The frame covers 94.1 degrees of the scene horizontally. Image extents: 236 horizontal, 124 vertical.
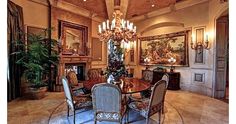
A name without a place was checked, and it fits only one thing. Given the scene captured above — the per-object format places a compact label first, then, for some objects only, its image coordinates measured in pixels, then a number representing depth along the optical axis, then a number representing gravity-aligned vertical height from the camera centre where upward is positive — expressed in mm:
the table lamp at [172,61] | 4953 -27
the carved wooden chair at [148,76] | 3417 -470
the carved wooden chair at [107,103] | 1805 -712
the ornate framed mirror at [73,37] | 4638 +1057
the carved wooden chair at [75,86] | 2821 -710
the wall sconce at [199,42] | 4021 +734
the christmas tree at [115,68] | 2567 -173
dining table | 2227 -573
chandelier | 3087 +857
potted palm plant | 3416 -6
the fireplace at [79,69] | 5017 -372
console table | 4740 -868
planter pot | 3506 -1040
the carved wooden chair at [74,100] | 2179 -833
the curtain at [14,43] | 3253 +541
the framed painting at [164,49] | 4726 +583
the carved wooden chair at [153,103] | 1992 -859
